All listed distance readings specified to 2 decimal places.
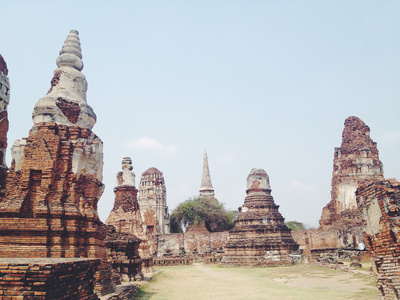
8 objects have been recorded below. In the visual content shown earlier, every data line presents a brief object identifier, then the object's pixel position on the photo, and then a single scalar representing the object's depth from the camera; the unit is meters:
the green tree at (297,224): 68.21
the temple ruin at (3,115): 7.73
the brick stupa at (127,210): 16.89
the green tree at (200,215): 45.12
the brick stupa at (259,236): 23.18
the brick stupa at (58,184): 6.40
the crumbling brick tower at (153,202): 42.34
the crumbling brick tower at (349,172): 30.73
